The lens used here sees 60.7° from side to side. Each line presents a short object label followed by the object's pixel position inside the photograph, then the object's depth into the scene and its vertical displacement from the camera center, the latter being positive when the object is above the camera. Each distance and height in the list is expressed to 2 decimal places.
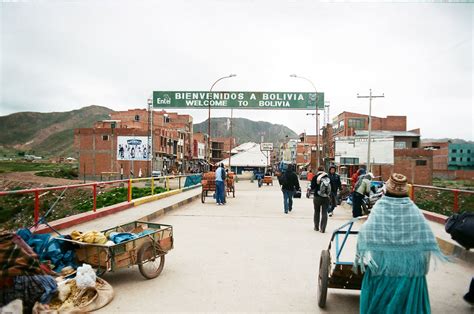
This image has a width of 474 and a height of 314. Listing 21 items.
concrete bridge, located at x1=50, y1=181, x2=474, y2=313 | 4.75 -1.72
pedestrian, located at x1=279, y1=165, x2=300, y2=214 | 14.01 -0.77
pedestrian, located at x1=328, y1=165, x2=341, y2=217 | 14.18 -0.95
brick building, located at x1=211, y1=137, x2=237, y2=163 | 126.50 +2.93
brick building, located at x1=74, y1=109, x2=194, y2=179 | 39.62 +1.76
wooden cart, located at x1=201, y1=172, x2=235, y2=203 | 18.66 -1.10
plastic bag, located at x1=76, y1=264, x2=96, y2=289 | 4.55 -1.34
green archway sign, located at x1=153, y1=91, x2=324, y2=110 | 30.27 +4.49
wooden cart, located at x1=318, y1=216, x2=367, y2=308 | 4.47 -1.31
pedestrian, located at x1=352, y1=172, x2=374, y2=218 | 11.35 -0.87
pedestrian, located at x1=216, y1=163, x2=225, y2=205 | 17.33 -1.38
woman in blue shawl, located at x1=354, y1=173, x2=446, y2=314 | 3.50 -0.81
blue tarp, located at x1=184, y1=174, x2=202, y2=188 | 26.47 -1.47
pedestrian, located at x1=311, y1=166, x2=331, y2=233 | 9.88 -0.82
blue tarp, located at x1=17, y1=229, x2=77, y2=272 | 4.98 -1.14
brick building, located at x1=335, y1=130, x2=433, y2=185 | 37.66 +0.70
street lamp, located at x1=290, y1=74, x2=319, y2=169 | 30.48 +4.53
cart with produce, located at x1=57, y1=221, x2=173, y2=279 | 5.13 -1.26
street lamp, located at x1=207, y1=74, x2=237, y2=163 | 30.52 +5.96
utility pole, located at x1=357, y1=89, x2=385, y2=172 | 36.28 +4.57
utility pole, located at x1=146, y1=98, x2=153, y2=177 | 33.44 +1.58
